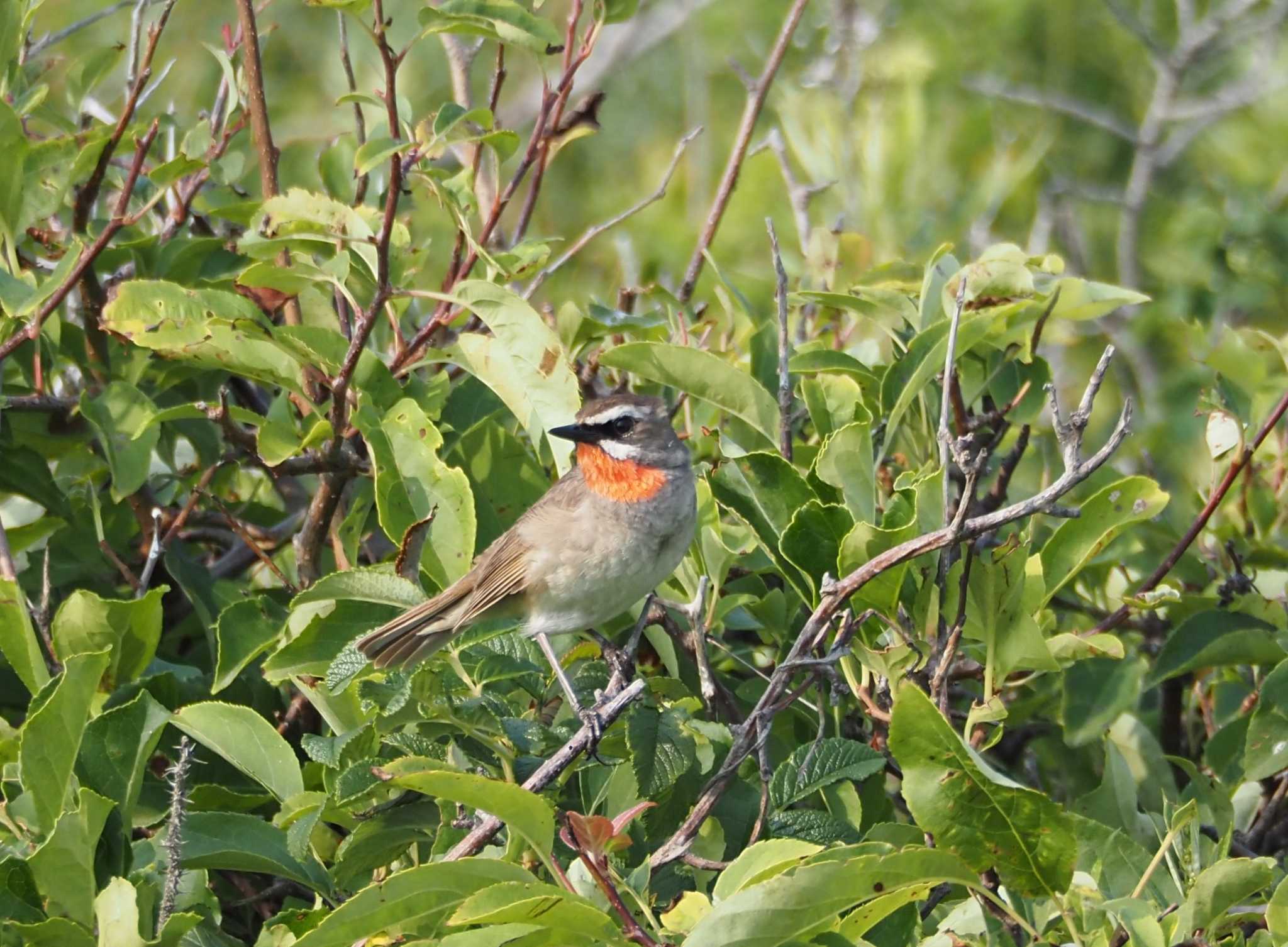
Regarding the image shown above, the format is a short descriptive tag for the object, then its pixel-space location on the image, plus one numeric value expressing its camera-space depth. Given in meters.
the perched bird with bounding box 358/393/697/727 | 7.34
